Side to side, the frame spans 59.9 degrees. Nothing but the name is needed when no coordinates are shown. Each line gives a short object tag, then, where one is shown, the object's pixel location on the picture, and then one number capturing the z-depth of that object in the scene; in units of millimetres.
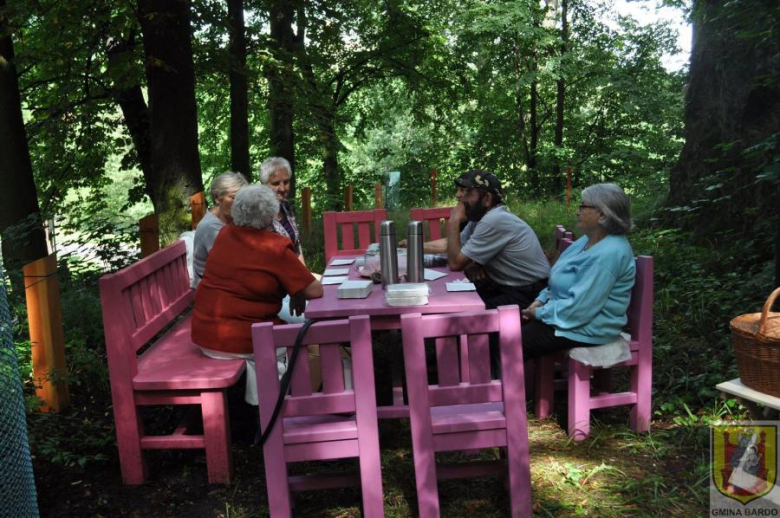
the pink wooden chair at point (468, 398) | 2887
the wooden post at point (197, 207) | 6934
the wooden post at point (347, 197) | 13793
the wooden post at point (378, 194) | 14133
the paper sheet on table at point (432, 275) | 4582
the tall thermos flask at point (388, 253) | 4043
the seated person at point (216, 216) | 4652
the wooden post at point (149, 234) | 7078
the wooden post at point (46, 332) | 4414
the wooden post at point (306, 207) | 11831
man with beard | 4637
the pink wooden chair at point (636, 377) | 3928
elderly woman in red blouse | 3773
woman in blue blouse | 3783
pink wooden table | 3611
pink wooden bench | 3590
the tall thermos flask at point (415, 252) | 4070
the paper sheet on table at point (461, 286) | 4070
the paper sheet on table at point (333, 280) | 4527
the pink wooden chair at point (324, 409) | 2857
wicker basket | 3043
